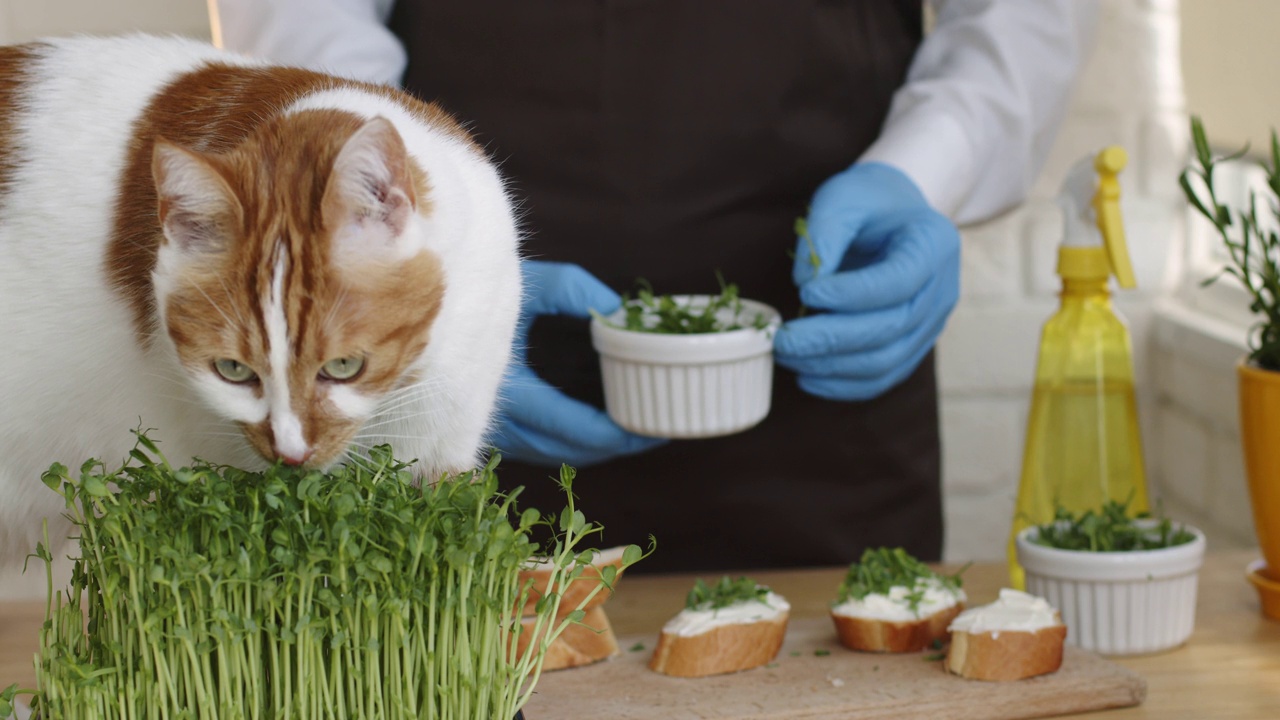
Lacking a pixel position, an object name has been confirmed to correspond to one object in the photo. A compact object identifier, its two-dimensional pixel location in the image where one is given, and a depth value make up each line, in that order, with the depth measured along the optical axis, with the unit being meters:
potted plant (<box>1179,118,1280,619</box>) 1.49
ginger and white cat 1.23
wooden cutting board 1.40
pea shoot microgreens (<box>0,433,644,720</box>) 1.24
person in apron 1.63
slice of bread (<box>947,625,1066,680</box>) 1.41
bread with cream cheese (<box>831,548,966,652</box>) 1.45
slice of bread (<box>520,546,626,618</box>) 1.44
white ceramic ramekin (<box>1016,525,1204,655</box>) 1.45
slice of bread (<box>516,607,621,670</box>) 1.44
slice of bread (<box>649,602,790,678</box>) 1.43
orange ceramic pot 1.49
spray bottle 1.51
